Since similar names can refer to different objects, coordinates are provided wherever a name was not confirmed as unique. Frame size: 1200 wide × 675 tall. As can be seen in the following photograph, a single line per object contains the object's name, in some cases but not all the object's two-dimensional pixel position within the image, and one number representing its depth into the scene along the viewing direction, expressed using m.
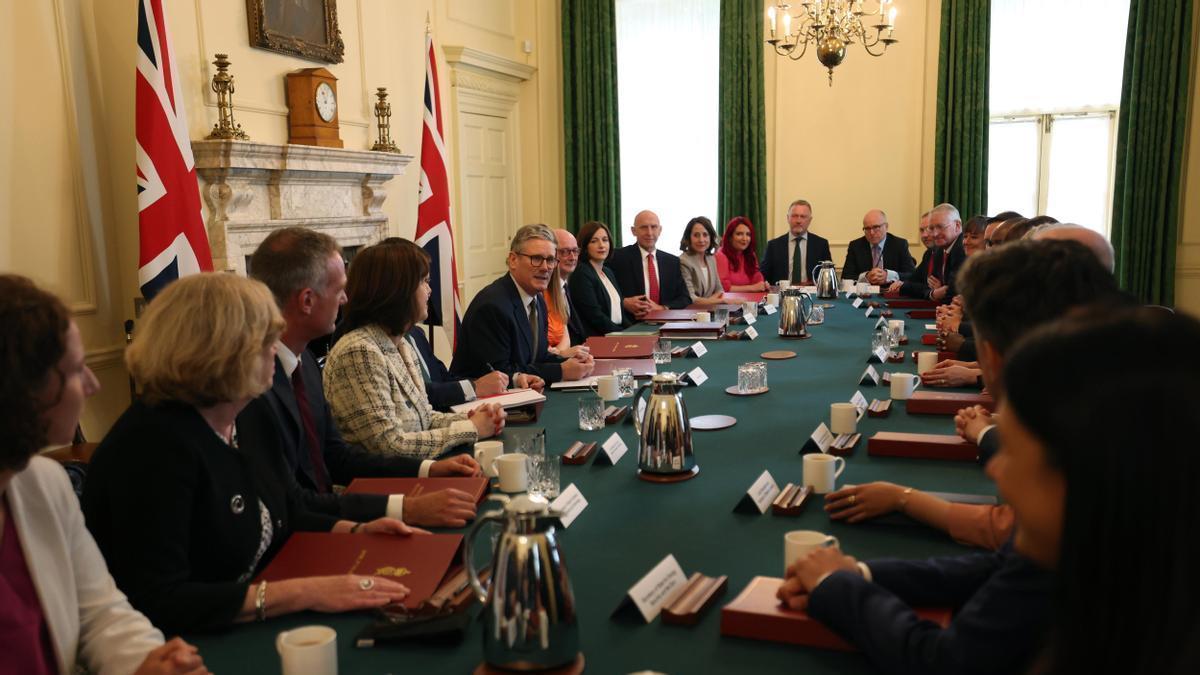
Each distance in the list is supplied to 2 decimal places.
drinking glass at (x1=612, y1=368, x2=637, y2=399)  3.32
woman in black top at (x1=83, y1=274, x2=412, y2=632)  1.52
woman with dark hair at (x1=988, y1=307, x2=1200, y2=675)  0.64
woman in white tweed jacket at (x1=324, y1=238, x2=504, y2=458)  2.57
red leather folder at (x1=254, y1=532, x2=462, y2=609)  1.67
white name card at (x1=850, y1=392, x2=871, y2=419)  2.92
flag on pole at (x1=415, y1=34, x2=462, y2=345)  6.58
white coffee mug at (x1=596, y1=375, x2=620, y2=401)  3.23
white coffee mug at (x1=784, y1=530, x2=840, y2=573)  1.56
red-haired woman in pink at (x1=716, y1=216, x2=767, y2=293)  7.50
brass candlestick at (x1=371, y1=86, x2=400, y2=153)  6.42
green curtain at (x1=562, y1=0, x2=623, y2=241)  8.74
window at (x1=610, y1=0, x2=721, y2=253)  8.68
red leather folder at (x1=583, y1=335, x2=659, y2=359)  4.10
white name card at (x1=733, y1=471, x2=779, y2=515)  2.00
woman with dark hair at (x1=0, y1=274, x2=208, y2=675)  1.23
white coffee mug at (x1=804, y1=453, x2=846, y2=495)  2.11
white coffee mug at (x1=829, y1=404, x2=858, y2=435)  2.63
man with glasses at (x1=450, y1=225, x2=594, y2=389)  3.73
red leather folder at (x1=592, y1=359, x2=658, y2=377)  3.65
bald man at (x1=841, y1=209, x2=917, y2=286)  7.53
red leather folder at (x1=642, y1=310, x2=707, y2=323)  5.56
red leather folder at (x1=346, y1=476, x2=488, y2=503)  2.14
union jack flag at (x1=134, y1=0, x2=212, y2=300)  4.32
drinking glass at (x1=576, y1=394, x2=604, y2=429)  2.84
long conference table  1.39
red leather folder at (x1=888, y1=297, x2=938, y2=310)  5.92
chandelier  5.70
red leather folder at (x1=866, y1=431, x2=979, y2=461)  2.39
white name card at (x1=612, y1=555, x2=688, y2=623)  1.49
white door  8.08
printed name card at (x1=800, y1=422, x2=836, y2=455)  2.50
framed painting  5.43
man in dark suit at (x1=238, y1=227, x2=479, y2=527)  2.05
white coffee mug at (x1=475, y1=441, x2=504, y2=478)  2.37
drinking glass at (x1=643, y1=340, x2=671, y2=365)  3.89
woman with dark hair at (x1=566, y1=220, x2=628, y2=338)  5.73
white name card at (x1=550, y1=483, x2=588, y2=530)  1.97
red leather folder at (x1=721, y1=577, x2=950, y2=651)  1.39
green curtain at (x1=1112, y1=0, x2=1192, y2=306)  7.30
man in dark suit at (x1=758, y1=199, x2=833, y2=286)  7.77
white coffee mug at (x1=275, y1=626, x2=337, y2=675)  1.30
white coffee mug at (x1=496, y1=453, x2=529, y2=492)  2.17
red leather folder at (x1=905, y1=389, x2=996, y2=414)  2.91
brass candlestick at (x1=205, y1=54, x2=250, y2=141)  4.88
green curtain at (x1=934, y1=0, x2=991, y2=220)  7.72
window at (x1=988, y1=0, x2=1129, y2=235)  7.67
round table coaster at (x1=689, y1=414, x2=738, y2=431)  2.77
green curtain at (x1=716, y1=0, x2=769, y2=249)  8.33
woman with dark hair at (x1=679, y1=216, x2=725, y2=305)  6.91
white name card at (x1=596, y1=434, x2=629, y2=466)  2.43
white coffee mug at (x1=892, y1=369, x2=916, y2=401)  3.10
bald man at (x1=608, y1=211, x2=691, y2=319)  6.51
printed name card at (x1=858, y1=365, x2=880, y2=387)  3.42
